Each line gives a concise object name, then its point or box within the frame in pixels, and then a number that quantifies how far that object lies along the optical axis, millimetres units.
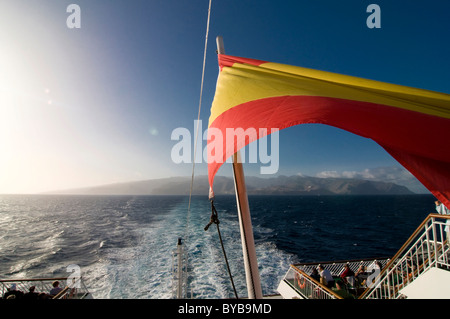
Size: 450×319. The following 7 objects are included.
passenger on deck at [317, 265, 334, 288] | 9445
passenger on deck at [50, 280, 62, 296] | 9515
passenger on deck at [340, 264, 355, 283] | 10471
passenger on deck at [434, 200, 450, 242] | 7410
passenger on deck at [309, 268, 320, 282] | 10289
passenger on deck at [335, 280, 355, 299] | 8359
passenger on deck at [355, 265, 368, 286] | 10432
